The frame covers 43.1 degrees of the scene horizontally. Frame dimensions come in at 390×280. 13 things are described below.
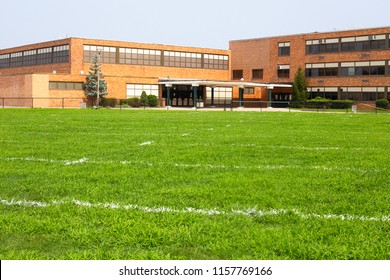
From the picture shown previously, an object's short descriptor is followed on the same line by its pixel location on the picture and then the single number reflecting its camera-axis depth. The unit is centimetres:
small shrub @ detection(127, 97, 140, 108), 6462
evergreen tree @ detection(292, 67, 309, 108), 7038
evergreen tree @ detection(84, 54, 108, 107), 6391
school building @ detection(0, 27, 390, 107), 6481
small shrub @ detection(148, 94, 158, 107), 6525
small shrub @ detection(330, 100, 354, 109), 6223
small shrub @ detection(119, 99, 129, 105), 6519
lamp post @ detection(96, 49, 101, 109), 5923
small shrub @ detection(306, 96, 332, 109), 6281
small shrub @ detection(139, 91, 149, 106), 6482
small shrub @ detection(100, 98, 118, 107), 6384
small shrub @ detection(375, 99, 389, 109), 6019
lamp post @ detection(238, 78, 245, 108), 6931
